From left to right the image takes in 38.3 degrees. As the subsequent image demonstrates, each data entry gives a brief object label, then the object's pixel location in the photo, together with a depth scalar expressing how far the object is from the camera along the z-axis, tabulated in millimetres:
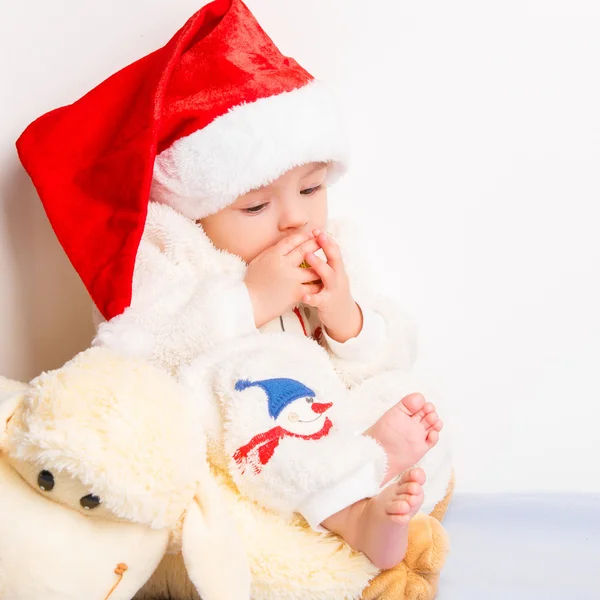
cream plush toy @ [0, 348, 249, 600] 853
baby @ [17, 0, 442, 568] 1170
